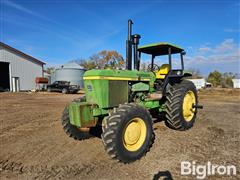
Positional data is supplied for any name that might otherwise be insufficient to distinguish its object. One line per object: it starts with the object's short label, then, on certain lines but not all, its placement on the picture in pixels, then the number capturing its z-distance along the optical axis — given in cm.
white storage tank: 3500
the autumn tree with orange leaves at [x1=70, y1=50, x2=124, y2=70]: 5697
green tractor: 389
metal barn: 2655
